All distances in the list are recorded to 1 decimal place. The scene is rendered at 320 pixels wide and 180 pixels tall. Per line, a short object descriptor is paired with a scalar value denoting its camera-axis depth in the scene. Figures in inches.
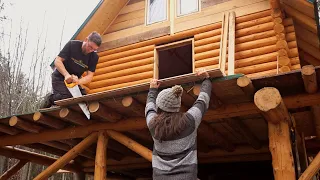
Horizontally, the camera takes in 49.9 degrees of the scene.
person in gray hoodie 129.9
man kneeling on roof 232.0
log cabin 175.3
